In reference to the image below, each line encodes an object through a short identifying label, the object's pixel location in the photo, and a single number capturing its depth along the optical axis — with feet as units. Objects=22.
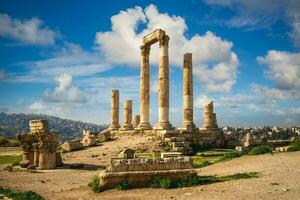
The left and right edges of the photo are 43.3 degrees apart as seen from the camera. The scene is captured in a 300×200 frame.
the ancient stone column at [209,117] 119.65
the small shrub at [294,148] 74.33
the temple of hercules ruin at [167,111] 106.11
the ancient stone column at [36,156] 77.91
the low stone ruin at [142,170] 44.04
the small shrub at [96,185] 43.67
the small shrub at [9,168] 74.56
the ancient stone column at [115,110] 146.82
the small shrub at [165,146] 95.39
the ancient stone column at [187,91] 113.22
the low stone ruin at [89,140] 111.96
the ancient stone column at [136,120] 155.43
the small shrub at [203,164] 67.14
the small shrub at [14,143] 152.38
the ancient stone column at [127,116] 137.59
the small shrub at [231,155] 70.79
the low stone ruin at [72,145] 106.82
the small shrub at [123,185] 43.29
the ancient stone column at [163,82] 110.11
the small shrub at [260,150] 70.11
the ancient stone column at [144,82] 120.97
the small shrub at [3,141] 151.67
